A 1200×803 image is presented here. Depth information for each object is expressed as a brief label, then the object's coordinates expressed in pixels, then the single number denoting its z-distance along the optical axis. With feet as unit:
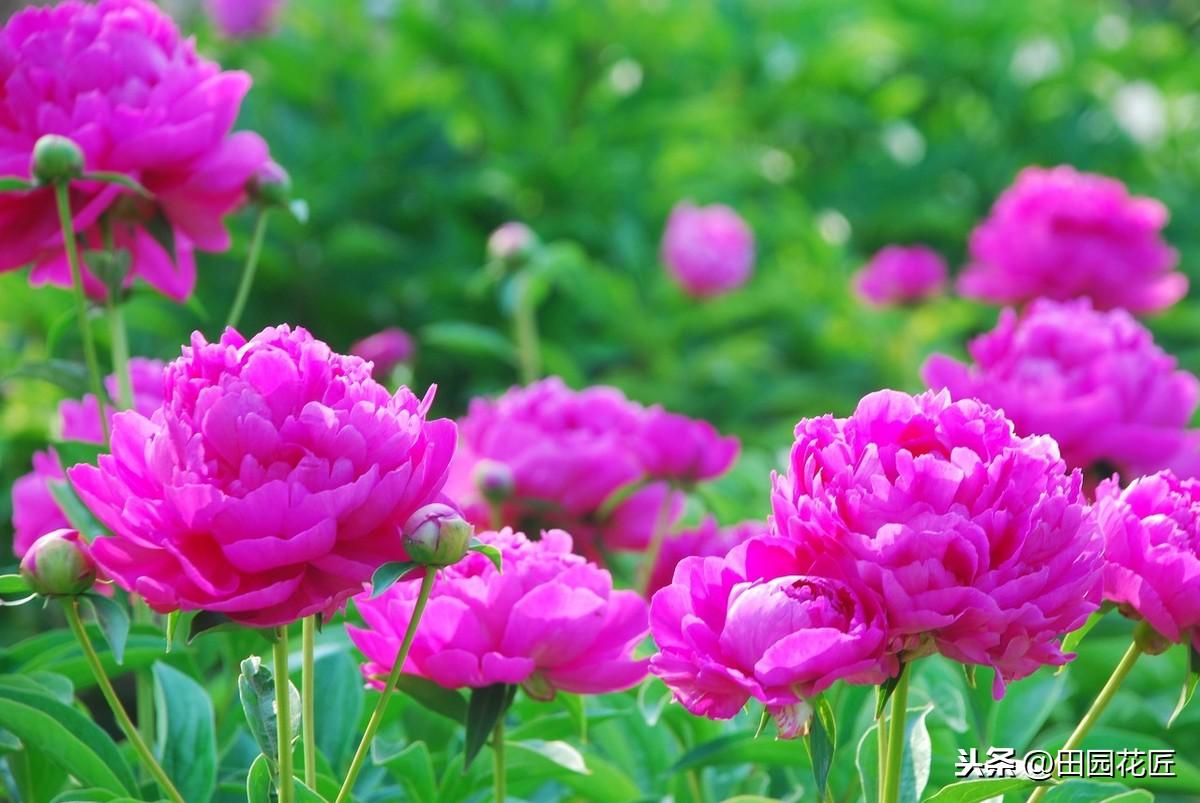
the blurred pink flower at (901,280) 14.88
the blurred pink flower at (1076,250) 10.49
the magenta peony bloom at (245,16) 20.09
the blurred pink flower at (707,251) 14.32
